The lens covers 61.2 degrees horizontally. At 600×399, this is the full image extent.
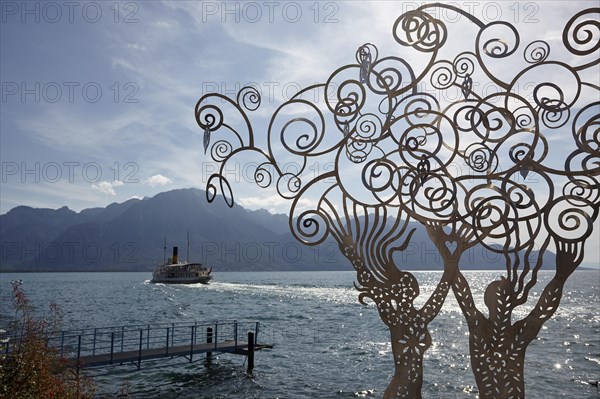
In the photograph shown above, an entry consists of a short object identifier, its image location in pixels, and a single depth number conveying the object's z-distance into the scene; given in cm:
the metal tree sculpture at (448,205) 737
